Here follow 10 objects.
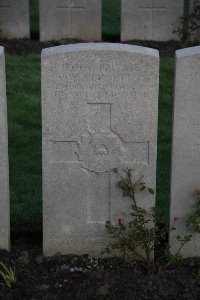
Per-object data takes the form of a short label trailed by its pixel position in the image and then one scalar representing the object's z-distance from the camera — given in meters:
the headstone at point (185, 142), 4.02
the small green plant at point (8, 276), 4.05
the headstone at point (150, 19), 10.34
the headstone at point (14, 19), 10.41
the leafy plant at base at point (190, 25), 10.04
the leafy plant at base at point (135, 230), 4.19
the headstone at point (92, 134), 4.04
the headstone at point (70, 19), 10.38
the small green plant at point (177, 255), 4.22
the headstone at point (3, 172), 4.09
